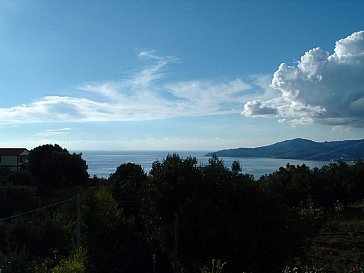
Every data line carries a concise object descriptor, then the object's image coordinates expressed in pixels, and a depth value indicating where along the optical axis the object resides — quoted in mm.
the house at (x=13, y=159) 59375
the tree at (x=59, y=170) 47750
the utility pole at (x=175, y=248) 9797
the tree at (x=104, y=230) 14289
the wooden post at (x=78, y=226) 14074
